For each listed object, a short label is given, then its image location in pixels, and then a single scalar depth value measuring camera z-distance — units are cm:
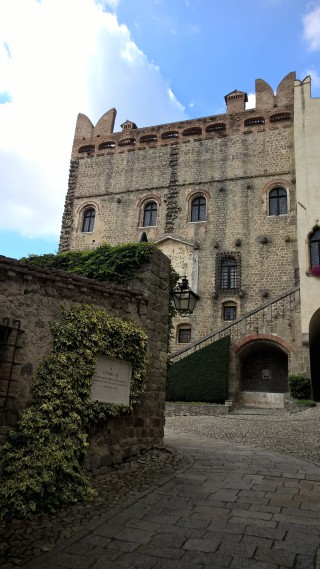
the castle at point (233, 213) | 1773
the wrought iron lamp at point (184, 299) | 818
